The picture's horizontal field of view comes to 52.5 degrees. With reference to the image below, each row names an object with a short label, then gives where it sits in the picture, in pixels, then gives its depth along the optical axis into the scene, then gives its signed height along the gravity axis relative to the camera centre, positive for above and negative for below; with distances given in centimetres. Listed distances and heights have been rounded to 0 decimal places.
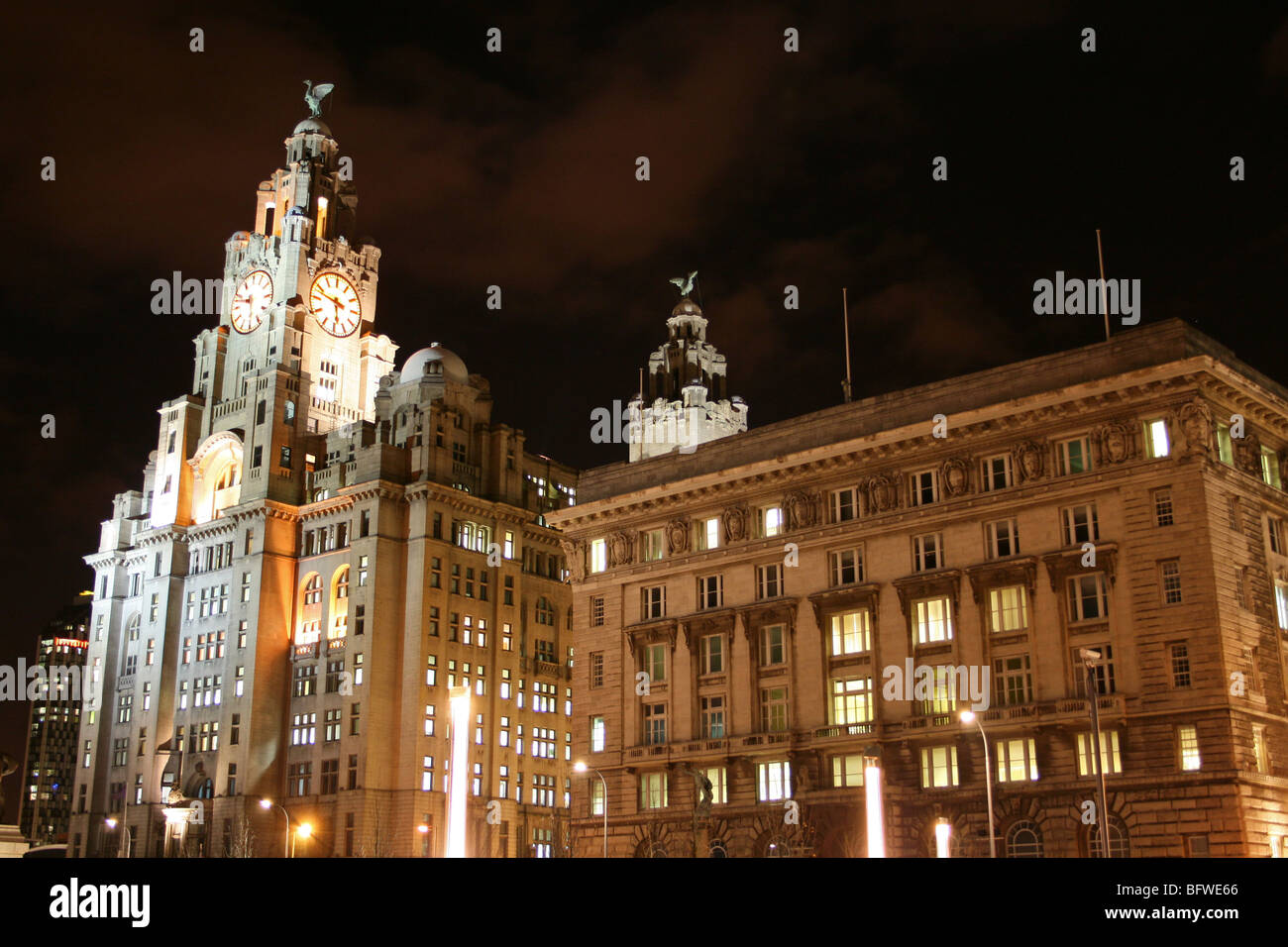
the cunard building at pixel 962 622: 5906 +1079
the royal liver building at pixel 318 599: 11056 +2143
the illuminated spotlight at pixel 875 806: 4331 +101
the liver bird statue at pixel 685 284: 17025 +6965
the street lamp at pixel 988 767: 5469 +285
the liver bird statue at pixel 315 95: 14725 +8142
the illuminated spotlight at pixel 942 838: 5503 -4
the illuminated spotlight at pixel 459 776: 3750 +191
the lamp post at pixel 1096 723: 4372 +366
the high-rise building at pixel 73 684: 12143 +1649
